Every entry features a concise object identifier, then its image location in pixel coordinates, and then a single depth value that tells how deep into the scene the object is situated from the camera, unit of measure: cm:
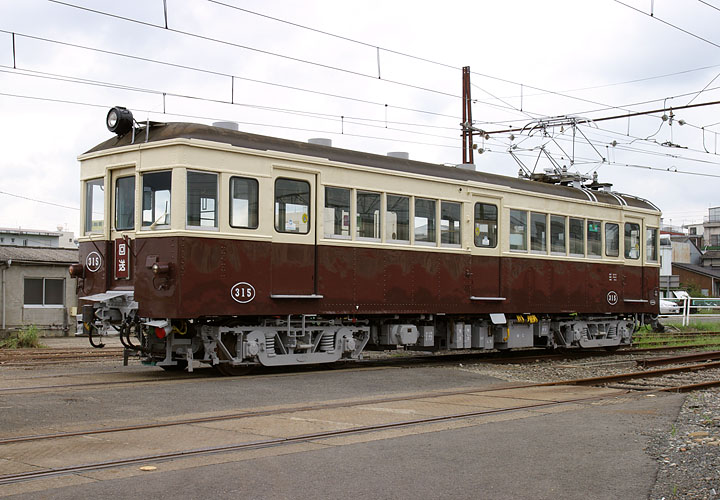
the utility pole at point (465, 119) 2605
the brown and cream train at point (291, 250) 1268
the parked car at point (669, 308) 4019
